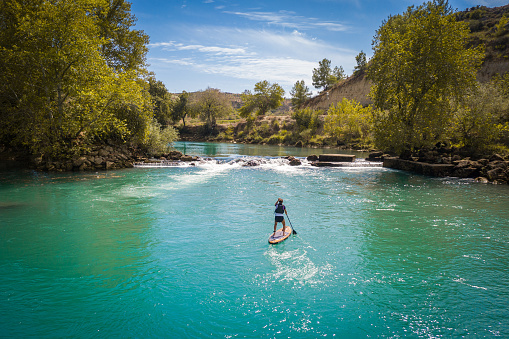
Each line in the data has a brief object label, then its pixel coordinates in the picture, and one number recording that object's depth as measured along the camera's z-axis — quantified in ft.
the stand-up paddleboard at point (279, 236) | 34.79
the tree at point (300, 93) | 327.26
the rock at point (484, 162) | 82.43
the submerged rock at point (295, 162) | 110.93
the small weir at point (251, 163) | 104.61
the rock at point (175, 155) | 113.39
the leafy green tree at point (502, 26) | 176.45
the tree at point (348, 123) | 205.31
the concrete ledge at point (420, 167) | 87.25
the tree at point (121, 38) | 112.06
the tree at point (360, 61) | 284.82
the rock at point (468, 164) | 82.33
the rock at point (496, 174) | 74.13
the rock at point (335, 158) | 115.65
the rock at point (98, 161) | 87.76
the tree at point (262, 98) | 313.32
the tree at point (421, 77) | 91.30
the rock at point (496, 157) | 80.30
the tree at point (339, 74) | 350.35
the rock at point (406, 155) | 104.54
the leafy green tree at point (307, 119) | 248.52
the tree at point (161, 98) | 211.00
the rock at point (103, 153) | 91.25
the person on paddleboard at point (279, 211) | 35.24
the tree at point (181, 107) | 282.56
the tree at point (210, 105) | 289.53
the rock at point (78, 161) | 83.30
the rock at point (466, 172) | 82.05
